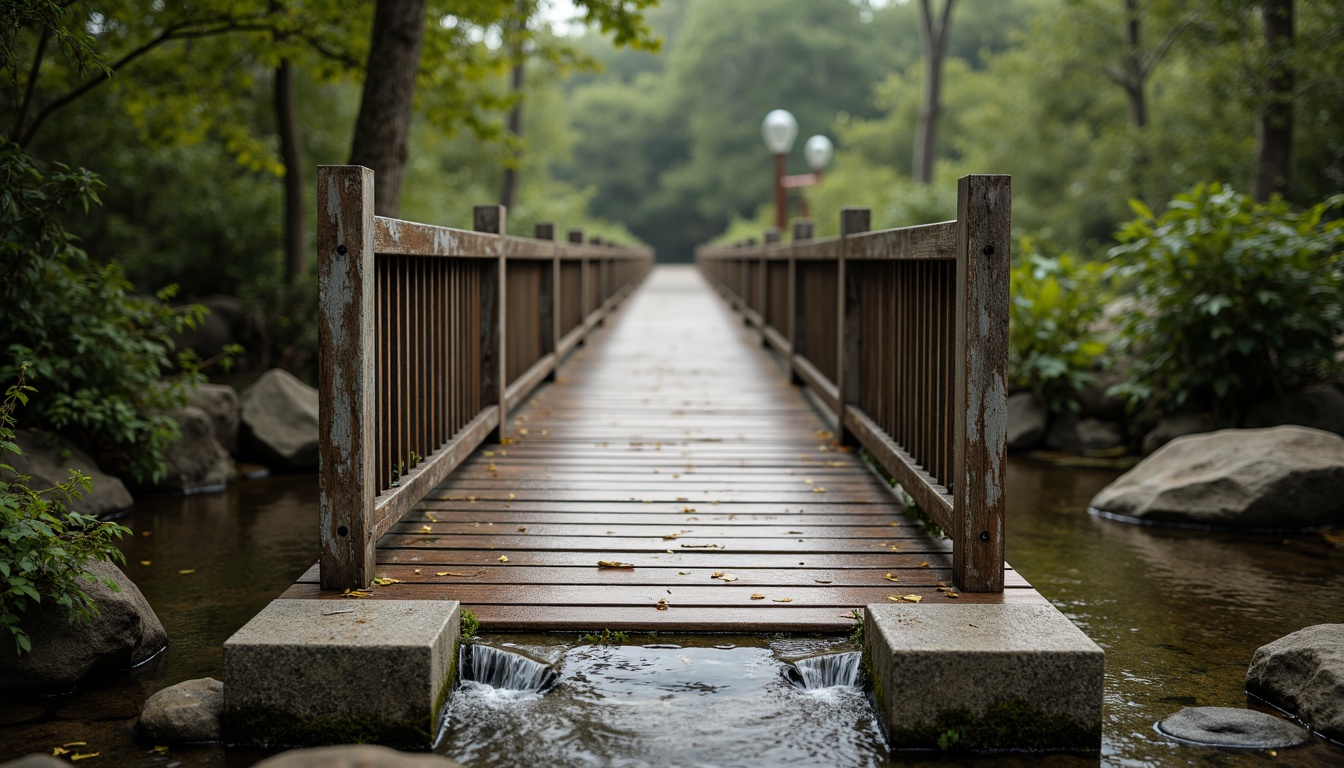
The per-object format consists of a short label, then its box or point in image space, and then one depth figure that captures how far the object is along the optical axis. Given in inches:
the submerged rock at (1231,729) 125.8
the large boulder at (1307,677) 129.2
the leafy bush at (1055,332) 364.2
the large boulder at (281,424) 324.8
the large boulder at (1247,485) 247.8
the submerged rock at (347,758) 84.0
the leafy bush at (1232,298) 313.1
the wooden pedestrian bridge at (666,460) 143.7
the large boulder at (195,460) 291.6
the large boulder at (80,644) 140.9
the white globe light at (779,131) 834.8
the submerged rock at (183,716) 123.3
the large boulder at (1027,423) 359.9
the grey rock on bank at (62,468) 235.6
